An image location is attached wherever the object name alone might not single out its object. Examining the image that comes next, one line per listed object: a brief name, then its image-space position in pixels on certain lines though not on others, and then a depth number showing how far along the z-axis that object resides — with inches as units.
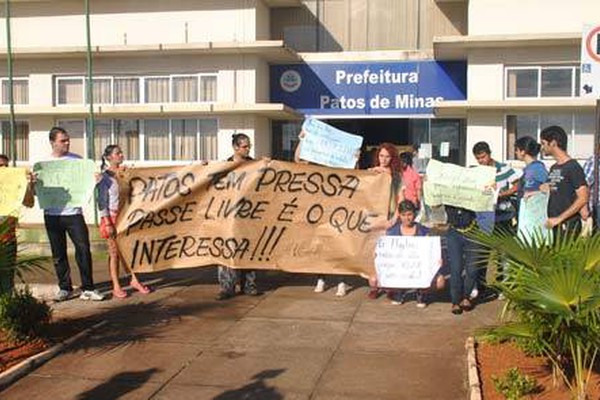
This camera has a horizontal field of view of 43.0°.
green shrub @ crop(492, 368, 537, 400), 200.1
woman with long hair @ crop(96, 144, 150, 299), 346.9
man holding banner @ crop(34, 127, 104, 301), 331.0
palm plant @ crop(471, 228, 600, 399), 185.3
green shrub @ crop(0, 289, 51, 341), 262.8
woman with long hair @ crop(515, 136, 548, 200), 312.3
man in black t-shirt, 269.7
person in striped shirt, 329.4
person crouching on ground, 327.3
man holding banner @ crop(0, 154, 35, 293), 313.1
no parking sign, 267.9
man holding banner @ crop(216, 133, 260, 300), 350.3
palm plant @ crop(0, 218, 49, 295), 241.9
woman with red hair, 339.6
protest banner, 343.0
